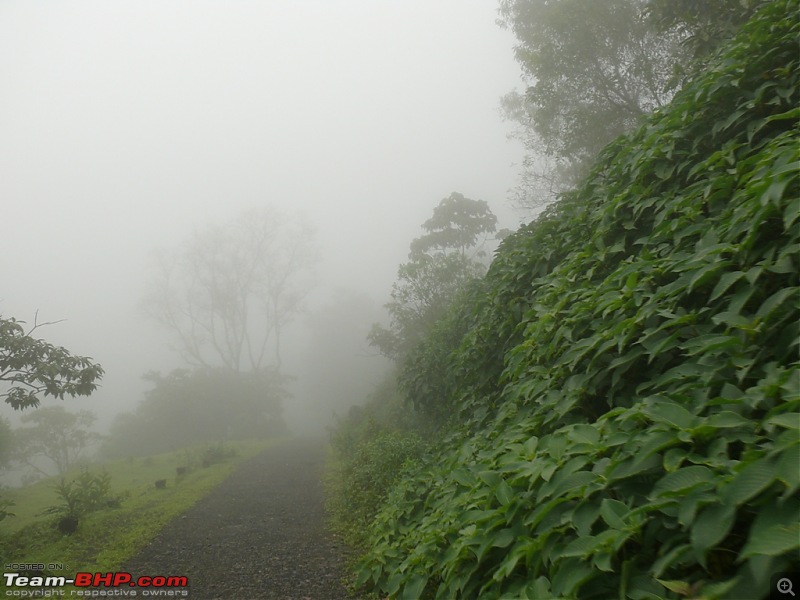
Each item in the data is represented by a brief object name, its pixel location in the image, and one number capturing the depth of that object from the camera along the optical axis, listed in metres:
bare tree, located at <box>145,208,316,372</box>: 34.43
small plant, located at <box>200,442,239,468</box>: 13.02
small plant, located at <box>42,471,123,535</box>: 5.88
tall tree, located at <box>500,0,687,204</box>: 9.64
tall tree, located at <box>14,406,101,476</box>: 17.11
